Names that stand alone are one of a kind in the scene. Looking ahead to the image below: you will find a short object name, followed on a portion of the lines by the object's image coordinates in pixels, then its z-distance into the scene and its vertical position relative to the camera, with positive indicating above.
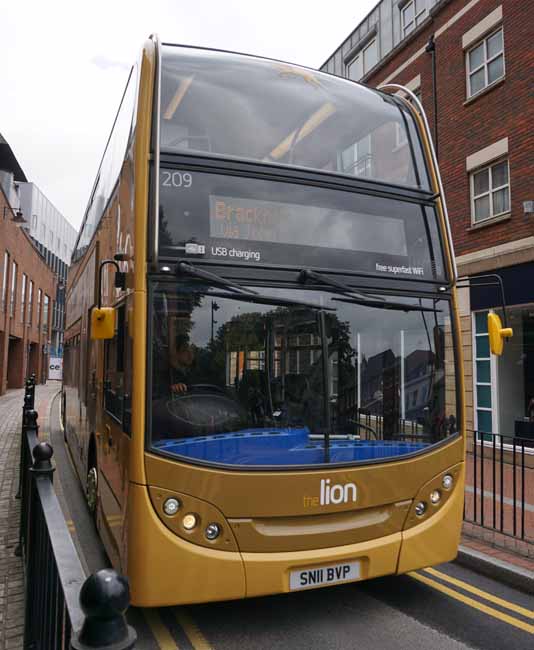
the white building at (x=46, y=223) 47.69 +14.39
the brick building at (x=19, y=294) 30.56 +4.92
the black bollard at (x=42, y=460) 3.28 -0.57
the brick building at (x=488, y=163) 11.77 +4.64
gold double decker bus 3.74 +0.17
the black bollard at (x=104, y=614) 1.47 -0.65
